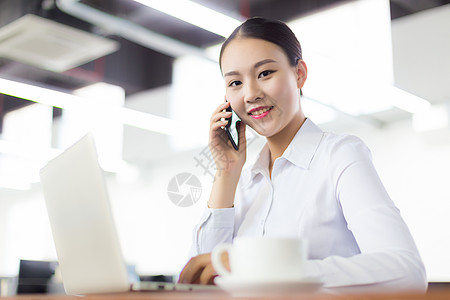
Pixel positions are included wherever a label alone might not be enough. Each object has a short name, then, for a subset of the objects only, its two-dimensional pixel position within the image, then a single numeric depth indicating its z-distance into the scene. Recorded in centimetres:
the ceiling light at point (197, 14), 268
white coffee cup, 69
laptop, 85
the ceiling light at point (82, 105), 380
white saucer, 65
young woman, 123
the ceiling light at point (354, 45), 460
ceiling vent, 400
